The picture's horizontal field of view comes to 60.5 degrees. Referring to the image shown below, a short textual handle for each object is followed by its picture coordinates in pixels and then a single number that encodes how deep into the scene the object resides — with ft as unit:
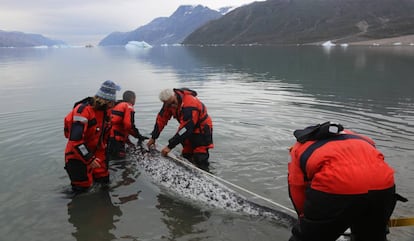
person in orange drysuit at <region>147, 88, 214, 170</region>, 23.04
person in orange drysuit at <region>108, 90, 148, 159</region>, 25.93
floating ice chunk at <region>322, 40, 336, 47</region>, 363.89
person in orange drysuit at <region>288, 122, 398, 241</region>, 9.39
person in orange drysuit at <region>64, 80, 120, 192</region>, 18.30
